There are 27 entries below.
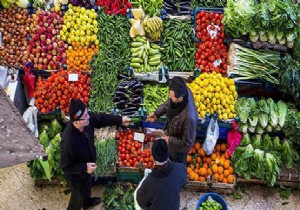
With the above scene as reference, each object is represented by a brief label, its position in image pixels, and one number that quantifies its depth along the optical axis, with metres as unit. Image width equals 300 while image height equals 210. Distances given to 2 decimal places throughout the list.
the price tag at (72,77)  6.24
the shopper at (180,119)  4.80
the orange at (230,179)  5.89
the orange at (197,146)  6.20
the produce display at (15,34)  6.70
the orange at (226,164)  5.96
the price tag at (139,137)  6.00
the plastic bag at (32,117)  6.08
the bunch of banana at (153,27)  6.68
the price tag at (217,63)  6.47
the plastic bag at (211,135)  5.95
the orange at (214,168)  5.91
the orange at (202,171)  5.94
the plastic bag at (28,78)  6.40
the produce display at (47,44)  6.60
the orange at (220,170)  5.92
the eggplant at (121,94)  6.18
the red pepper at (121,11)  6.96
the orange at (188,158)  6.08
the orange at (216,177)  5.91
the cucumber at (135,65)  6.47
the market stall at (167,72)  5.92
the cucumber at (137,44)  6.67
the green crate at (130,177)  5.95
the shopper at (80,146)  4.53
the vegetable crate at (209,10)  6.92
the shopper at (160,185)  4.00
